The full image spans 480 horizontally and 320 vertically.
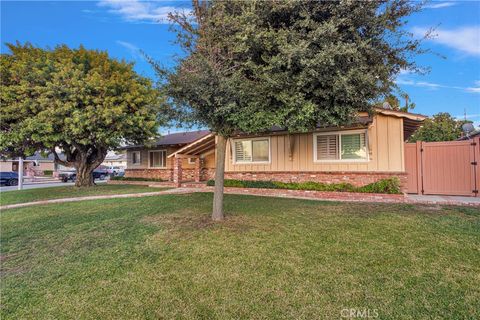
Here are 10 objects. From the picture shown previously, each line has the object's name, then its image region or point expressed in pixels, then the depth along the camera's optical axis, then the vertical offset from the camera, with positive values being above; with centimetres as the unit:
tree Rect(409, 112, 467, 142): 2313 +289
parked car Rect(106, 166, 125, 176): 3605 -90
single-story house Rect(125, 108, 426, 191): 1066 +54
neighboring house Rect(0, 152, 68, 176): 3667 +25
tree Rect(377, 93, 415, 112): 2231 +535
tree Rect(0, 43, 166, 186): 1305 +341
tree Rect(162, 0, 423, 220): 515 +204
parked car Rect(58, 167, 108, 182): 2920 -97
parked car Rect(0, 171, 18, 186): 2586 -106
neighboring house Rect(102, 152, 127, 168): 5122 +103
